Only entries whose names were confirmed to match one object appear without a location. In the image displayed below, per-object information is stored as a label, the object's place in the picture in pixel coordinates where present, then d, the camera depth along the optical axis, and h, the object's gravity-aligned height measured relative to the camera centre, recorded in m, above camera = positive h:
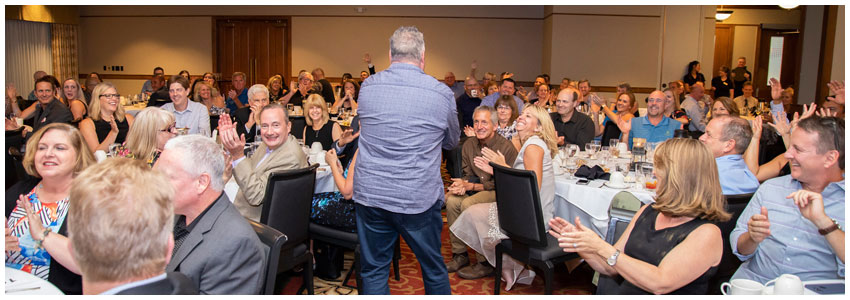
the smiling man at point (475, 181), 4.27 -0.58
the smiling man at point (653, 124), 5.82 -0.23
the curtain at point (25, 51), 12.15 +0.56
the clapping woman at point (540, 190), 3.70 -0.57
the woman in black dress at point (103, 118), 4.72 -0.25
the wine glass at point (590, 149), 4.99 -0.40
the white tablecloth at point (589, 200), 3.80 -0.60
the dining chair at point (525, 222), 3.37 -0.66
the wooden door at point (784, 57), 14.58 +1.00
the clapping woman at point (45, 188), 2.49 -0.41
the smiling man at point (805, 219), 2.35 -0.42
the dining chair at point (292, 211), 3.28 -0.62
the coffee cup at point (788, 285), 1.81 -0.50
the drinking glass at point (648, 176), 3.86 -0.46
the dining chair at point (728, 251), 2.74 -0.62
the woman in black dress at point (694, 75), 11.71 +0.44
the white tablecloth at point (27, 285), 1.97 -0.62
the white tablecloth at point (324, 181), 4.13 -0.57
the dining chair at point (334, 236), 3.71 -0.83
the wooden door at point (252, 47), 14.02 +0.86
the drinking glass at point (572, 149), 4.70 -0.38
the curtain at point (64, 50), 13.21 +0.65
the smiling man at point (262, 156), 3.21 -0.36
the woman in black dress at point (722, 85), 12.30 +0.29
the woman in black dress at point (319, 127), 5.39 -0.31
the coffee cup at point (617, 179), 3.86 -0.48
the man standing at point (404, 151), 2.76 -0.25
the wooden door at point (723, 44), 14.74 +1.26
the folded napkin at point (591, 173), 4.12 -0.47
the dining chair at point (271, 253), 2.00 -0.51
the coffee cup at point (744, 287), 1.87 -0.53
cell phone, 1.93 -0.55
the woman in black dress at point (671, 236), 1.99 -0.43
